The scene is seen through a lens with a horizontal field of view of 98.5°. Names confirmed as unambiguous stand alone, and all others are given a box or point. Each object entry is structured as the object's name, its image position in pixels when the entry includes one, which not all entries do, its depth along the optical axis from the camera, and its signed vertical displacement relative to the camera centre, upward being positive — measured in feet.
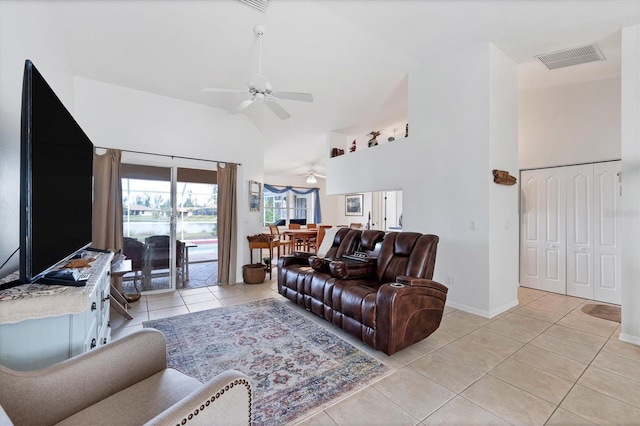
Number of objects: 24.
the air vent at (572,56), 10.94 +6.70
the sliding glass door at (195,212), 15.99 +0.15
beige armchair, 3.08 -2.25
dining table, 24.87 -1.81
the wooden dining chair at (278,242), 21.85 -2.06
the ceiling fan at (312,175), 28.53 +4.52
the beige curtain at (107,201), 12.39 +0.60
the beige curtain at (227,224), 15.96 -0.54
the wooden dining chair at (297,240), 25.02 -2.26
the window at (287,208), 31.17 +0.84
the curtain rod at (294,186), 31.01 +3.34
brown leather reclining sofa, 7.79 -2.41
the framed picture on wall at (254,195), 17.25 +1.28
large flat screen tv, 3.84 +0.57
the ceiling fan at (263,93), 9.79 +4.51
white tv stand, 3.72 -1.63
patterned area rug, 6.21 -4.06
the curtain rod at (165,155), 13.30 +3.10
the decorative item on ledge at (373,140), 17.01 +4.68
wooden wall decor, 11.14 +1.61
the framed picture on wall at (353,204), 28.63 +1.20
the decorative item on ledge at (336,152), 20.03 +4.62
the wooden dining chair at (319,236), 22.94 -1.73
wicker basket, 16.10 -3.47
